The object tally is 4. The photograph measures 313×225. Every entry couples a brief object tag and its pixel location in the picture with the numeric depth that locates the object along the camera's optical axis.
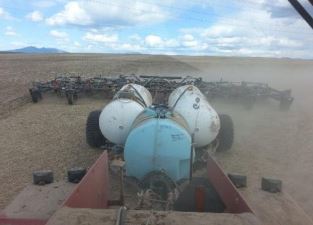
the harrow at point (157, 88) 7.70
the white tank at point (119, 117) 4.20
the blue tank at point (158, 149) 2.90
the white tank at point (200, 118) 4.18
